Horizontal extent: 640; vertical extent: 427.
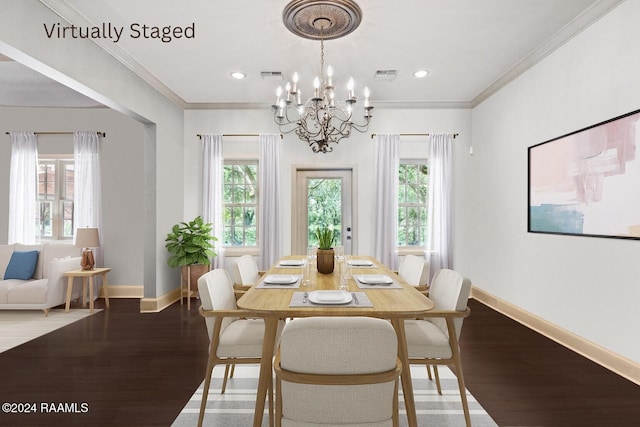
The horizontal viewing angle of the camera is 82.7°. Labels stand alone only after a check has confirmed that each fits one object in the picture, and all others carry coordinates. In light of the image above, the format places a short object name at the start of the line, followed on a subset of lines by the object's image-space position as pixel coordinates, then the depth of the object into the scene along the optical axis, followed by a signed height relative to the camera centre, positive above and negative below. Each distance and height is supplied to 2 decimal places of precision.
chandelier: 2.77 +1.55
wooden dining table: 1.82 -0.49
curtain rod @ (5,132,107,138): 5.41 +1.17
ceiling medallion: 2.76 +1.56
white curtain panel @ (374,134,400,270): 5.38 +0.12
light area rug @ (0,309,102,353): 3.63 -1.28
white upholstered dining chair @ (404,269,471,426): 2.05 -0.73
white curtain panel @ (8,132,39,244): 5.37 +0.37
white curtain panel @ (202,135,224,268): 5.44 +0.35
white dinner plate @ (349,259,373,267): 3.29 -0.46
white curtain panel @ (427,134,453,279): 5.39 +0.20
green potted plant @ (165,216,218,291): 4.82 -0.49
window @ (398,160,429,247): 5.64 +0.17
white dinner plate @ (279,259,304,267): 3.25 -0.46
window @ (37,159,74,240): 5.65 +0.19
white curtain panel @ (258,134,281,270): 5.40 +0.12
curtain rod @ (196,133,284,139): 5.48 +1.18
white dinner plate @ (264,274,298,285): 2.43 -0.46
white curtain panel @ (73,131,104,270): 5.34 +0.43
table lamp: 4.80 -0.41
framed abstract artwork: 2.75 +0.28
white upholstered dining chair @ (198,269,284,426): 2.06 -0.75
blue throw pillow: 4.68 -0.71
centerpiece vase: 2.76 -0.36
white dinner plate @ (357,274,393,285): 2.44 -0.46
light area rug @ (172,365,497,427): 2.17 -1.25
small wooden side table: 4.61 -0.90
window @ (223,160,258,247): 5.69 +0.08
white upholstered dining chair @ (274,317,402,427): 1.34 -0.59
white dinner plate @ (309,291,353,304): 1.93 -0.46
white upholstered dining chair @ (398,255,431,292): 2.89 -0.50
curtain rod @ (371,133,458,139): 5.44 +1.19
